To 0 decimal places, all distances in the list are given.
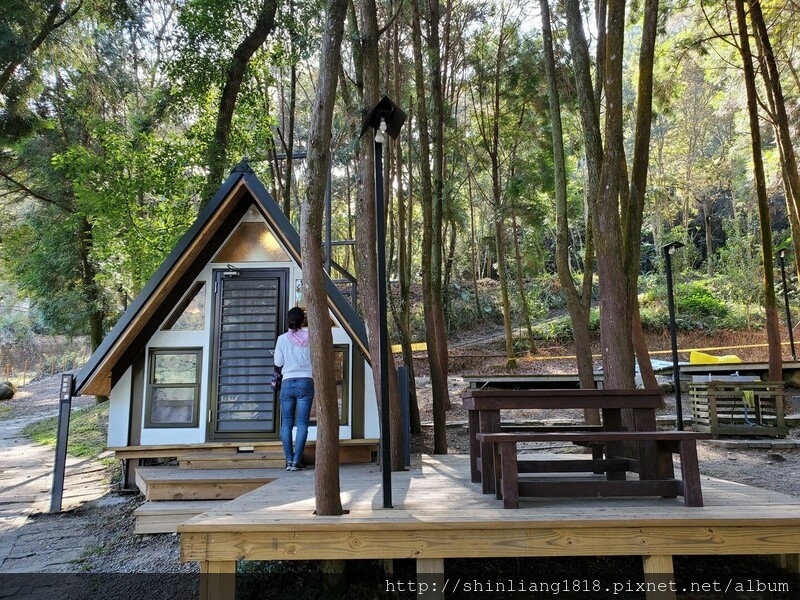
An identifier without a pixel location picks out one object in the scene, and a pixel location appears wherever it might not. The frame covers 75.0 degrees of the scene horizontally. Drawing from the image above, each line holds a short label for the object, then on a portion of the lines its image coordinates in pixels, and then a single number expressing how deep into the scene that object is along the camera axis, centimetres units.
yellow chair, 1388
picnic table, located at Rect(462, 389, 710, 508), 348
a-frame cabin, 679
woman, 578
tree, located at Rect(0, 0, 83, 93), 1020
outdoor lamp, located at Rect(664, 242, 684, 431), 805
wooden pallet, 944
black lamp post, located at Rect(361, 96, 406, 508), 365
